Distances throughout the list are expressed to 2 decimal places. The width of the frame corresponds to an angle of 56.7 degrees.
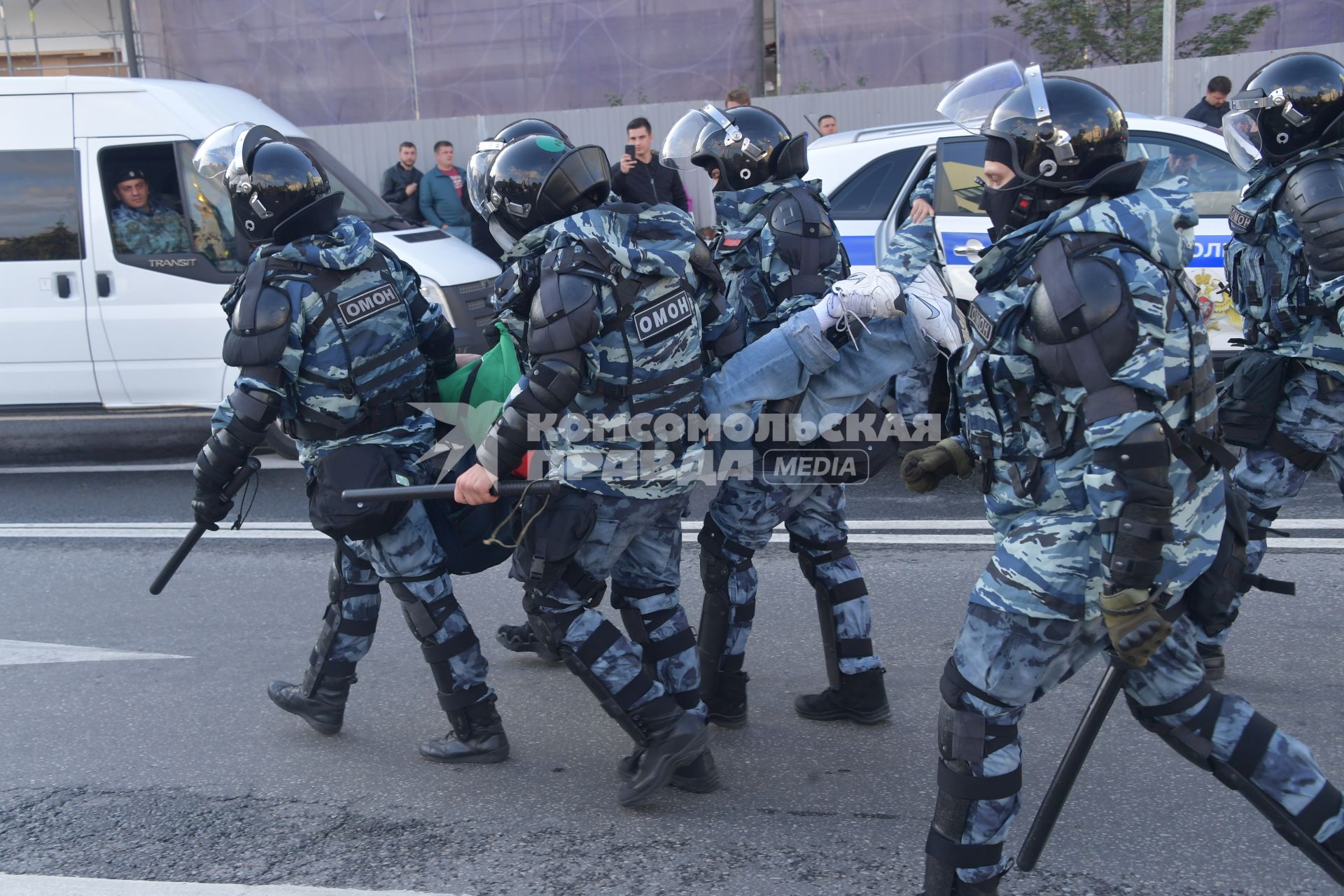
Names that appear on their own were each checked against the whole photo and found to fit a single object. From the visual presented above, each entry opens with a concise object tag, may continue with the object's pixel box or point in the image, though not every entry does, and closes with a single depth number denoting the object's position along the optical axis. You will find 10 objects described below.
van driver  7.55
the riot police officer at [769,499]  3.90
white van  7.50
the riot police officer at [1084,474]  2.46
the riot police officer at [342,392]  3.56
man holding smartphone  7.85
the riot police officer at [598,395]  3.17
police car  6.71
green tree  13.30
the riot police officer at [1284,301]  3.83
